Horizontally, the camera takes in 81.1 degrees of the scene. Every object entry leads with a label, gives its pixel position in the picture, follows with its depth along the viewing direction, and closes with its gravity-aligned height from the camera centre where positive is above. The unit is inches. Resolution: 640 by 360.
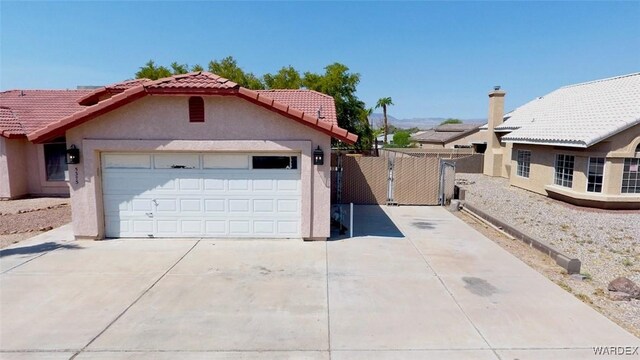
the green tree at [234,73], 1427.2 +305.2
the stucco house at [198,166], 366.0 -14.1
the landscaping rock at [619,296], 260.5 -100.5
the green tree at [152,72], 1438.2 +308.4
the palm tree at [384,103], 2410.8 +320.4
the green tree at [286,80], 1445.6 +282.1
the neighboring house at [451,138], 1620.6 +71.9
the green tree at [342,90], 1450.4 +247.3
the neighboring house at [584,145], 561.3 +13.8
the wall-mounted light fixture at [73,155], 365.4 -2.9
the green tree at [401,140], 2323.3 +81.6
